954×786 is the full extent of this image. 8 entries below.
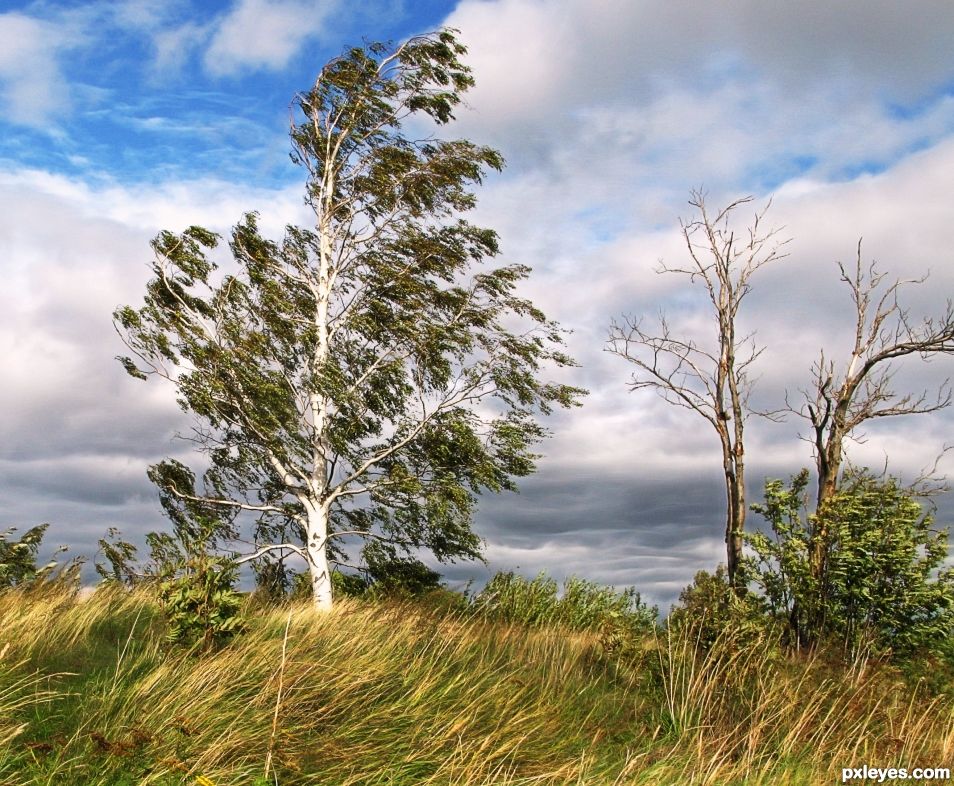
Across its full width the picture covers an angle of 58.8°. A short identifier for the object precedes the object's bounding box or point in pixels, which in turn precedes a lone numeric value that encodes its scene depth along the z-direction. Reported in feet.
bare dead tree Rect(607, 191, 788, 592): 50.55
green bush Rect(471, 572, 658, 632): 50.78
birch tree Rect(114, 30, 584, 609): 55.26
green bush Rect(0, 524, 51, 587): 37.70
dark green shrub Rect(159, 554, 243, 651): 26.11
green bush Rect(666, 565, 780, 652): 38.68
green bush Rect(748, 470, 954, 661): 39.22
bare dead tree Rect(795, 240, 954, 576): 49.60
